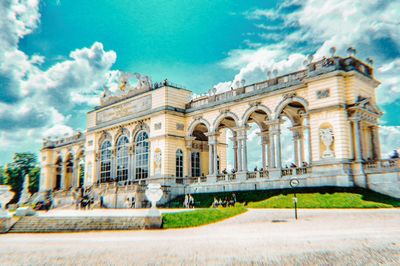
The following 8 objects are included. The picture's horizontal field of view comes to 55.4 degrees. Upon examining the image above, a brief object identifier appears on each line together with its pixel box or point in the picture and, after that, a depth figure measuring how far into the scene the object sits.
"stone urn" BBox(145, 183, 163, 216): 20.12
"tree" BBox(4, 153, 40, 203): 71.62
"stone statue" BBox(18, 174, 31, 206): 55.36
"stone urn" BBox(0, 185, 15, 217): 20.89
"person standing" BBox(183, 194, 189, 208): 34.47
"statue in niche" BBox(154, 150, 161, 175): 40.66
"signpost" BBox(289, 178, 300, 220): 20.08
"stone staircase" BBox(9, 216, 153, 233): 19.48
